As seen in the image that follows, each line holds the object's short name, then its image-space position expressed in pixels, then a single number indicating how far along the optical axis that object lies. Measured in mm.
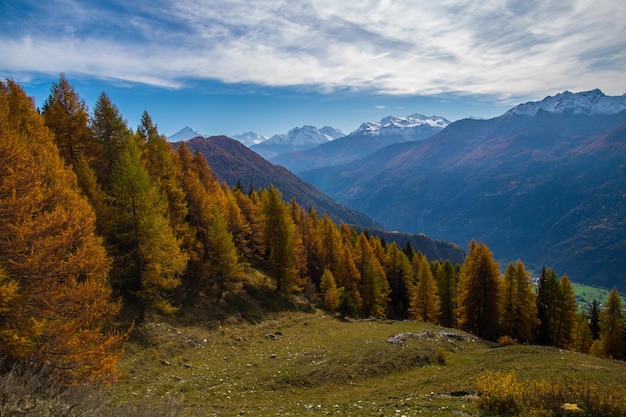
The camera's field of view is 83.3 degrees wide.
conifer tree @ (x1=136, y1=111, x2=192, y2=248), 35562
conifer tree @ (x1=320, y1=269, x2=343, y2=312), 48500
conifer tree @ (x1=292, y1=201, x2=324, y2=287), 59719
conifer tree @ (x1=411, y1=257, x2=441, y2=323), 56094
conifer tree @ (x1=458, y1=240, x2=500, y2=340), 49469
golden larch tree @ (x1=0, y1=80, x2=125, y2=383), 11820
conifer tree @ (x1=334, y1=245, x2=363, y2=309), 58125
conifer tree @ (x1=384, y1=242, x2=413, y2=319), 71562
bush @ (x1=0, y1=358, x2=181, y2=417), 7289
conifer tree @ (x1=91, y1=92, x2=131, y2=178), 34938
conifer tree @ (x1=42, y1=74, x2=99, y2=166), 31109
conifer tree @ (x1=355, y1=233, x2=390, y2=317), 58156
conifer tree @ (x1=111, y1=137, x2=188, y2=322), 25875
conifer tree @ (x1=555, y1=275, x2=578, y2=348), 52062
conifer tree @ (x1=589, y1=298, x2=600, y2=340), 70544
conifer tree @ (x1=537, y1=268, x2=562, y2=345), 52562
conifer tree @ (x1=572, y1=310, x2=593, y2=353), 59919
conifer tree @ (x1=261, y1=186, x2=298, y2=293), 45031
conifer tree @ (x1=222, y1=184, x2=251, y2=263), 48812
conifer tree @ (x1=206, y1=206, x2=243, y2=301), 36781
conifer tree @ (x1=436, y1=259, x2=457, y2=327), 62469
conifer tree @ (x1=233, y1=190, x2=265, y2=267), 55838
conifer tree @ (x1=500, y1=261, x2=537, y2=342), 49375
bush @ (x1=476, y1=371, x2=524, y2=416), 12773
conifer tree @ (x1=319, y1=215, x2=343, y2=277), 60281
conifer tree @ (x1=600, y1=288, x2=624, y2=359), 50344
